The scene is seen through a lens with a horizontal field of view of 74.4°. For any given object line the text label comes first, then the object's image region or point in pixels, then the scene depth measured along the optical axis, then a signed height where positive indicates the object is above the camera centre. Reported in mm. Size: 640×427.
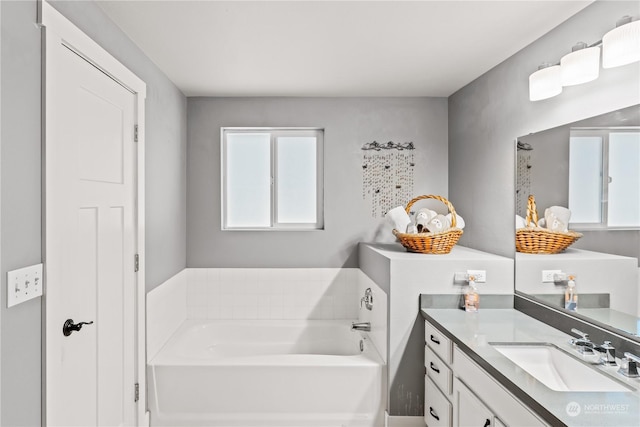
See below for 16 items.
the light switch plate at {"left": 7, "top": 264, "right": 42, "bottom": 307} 1423 -275
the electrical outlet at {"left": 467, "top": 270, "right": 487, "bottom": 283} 2707 -418
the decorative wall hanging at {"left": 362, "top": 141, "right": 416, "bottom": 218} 3797 +309
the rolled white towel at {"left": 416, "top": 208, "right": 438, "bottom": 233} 3074 -66
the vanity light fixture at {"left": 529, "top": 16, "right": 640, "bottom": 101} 1741 +702
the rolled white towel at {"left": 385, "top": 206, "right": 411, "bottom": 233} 3280 -80
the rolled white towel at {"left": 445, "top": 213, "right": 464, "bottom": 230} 3154 -97
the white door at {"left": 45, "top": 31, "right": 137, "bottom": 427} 1660 -173
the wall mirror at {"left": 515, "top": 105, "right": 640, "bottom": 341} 1754 +10
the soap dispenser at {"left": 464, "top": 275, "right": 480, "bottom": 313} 2637 -562
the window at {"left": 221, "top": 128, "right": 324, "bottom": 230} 3867 +264
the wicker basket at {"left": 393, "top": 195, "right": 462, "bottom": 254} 2914 -215
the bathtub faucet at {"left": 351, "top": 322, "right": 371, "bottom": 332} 3154 -886
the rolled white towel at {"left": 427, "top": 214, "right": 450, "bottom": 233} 2998 -108
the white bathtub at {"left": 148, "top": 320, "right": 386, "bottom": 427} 2746 -1203
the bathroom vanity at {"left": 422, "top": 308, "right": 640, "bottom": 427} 1385 -654
